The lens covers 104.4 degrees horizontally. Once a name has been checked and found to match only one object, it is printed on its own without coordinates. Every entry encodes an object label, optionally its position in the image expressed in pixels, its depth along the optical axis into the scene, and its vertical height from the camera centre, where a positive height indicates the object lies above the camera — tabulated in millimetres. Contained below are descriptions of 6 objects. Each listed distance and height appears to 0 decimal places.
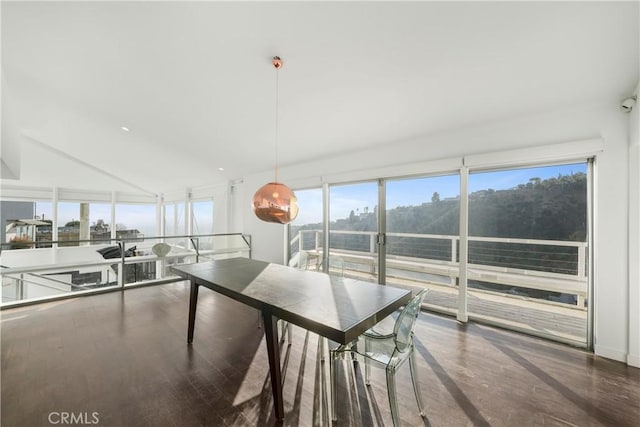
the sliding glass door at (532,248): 2605 -316
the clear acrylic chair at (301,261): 3190 -593
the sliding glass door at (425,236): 3369 -248
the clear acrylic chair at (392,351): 1425 -887
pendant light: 2021 +103
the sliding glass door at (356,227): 4020 -166
